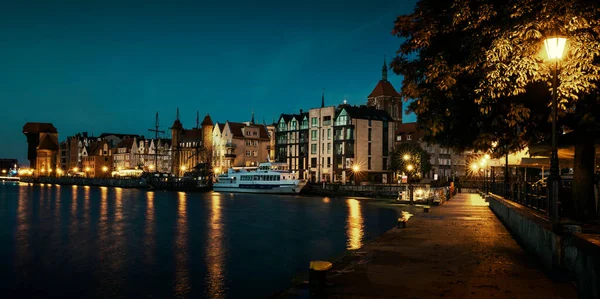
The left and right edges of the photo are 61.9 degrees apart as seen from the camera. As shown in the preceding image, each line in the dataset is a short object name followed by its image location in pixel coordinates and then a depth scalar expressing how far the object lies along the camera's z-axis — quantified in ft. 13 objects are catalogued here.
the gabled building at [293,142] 352.69
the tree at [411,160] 294.29
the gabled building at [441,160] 348.18
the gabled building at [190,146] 431.02
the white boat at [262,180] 292.20
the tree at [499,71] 43.73
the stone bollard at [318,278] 32.37
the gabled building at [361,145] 320.50
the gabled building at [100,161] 578.25
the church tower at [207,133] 425.40
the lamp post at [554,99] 37.01
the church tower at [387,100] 446.19
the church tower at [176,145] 471.21
